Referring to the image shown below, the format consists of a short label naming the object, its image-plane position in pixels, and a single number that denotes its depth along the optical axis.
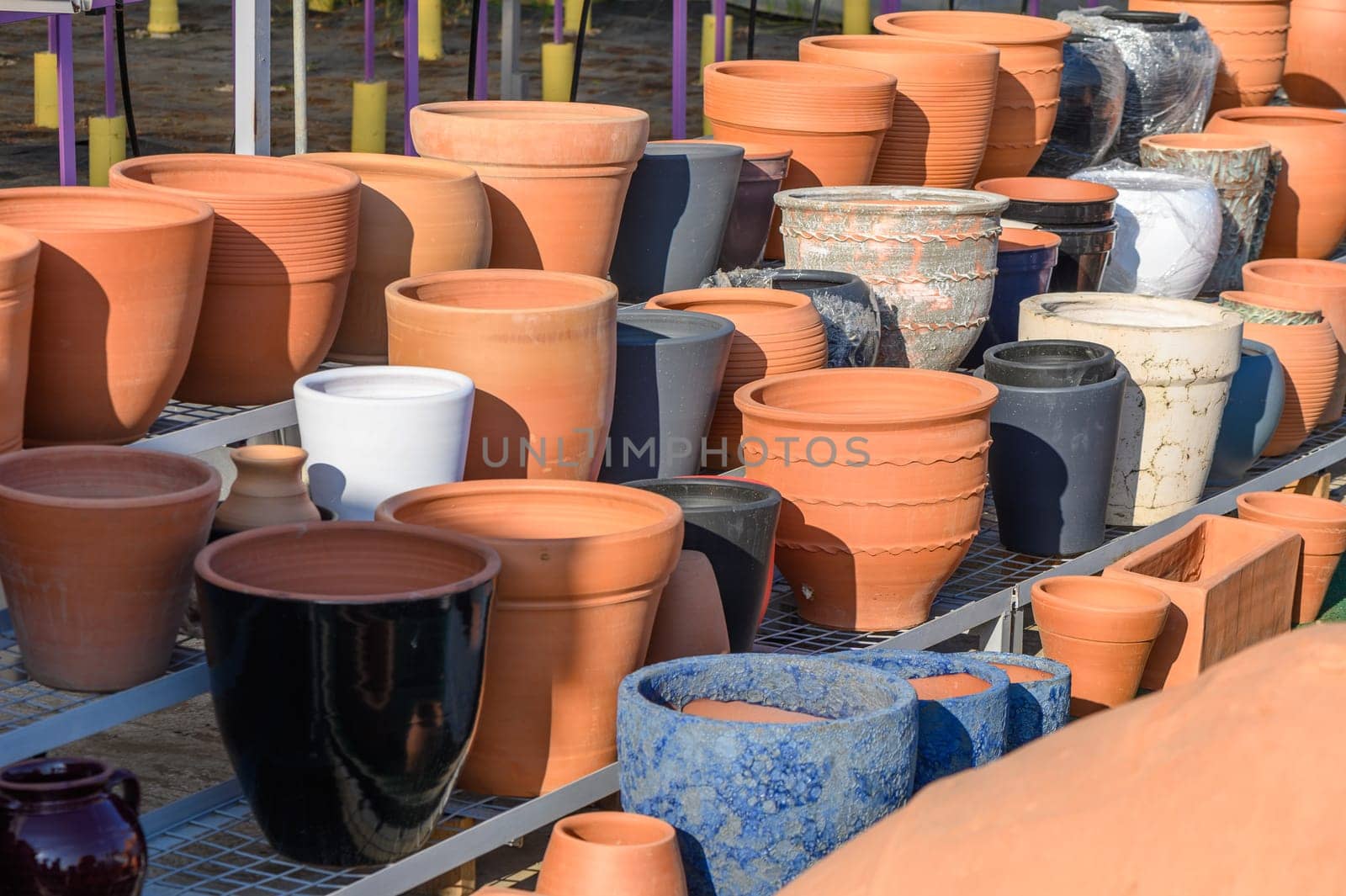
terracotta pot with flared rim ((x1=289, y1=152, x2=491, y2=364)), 4.91
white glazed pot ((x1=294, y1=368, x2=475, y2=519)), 4.18
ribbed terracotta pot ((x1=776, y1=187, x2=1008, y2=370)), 5.98
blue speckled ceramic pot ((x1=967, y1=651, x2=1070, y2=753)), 4.52
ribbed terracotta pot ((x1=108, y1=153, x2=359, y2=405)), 4.48
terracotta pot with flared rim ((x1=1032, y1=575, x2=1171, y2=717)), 5.31
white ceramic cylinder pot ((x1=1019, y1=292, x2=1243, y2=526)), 6.10
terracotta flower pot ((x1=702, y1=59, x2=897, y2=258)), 6.55
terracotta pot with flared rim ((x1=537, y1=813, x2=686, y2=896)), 3.53
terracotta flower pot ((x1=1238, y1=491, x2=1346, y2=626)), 6.72
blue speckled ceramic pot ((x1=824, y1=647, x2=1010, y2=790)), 4.05
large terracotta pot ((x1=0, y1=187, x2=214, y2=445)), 4.04
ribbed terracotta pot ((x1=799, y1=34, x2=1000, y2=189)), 7.02
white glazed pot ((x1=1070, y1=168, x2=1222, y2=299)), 7.62
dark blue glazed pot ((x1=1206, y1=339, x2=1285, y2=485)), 6.82
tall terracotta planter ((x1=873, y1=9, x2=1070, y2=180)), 7.72
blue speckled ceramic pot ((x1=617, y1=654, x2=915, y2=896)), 3.65
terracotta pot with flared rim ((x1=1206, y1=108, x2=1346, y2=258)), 8.80
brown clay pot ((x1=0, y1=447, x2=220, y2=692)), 3.57
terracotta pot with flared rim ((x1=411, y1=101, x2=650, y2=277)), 5.26
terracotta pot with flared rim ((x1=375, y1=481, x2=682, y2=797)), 3.82
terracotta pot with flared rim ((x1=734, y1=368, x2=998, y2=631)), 4.89
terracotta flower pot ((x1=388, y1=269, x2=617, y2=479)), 4.46
